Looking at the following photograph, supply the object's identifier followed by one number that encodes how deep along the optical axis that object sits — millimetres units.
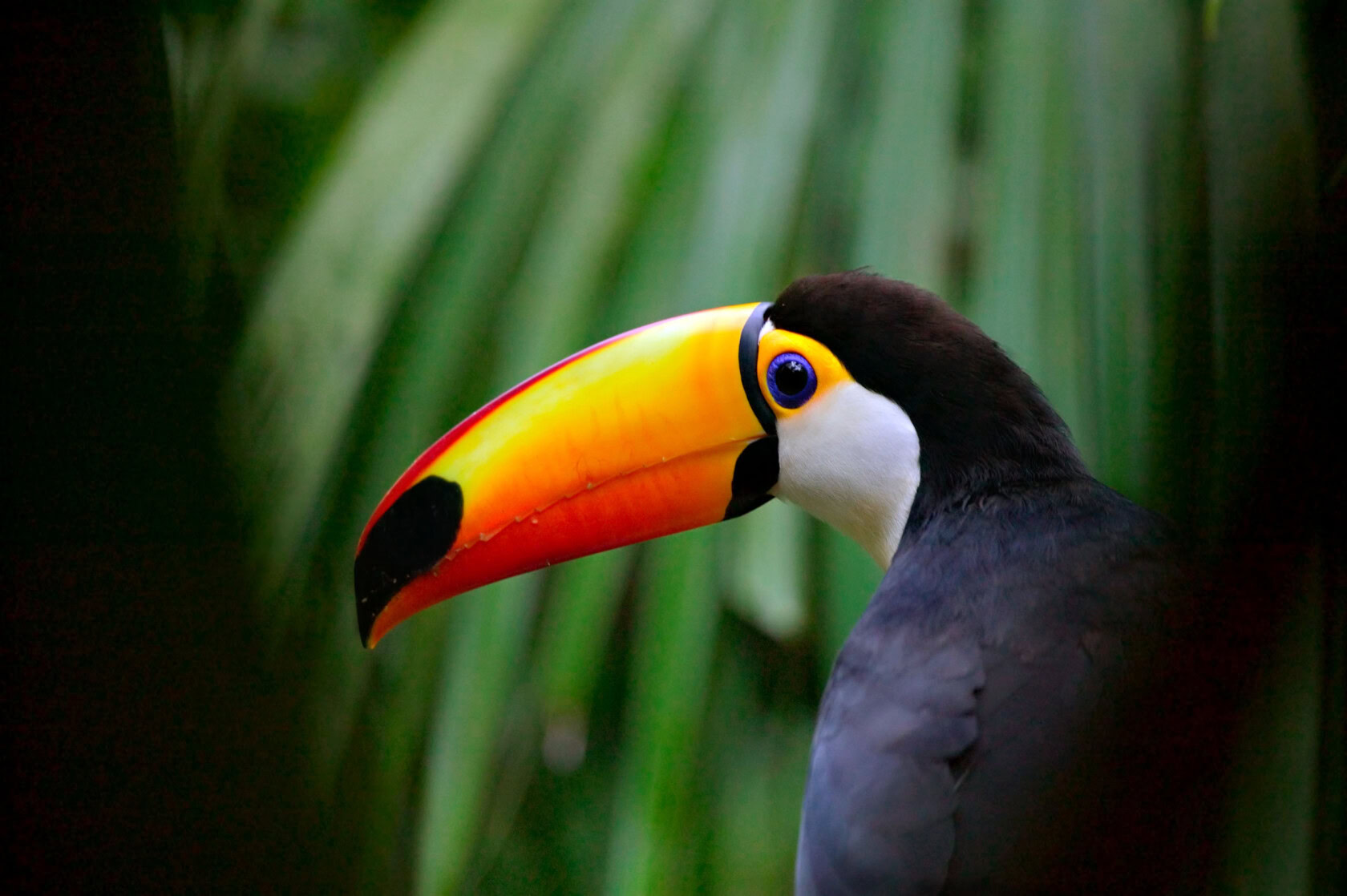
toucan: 4829
